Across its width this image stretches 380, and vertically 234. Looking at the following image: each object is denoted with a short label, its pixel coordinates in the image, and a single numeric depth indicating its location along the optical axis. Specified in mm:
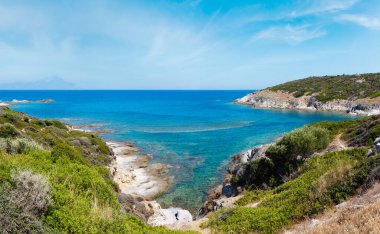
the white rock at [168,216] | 20248
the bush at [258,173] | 22125
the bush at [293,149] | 22016
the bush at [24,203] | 7262
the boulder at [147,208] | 21453
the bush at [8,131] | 23266
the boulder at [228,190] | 23234
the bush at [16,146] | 16141
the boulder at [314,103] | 105212
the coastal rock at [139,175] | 29906
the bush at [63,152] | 16008
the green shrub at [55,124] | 44775
